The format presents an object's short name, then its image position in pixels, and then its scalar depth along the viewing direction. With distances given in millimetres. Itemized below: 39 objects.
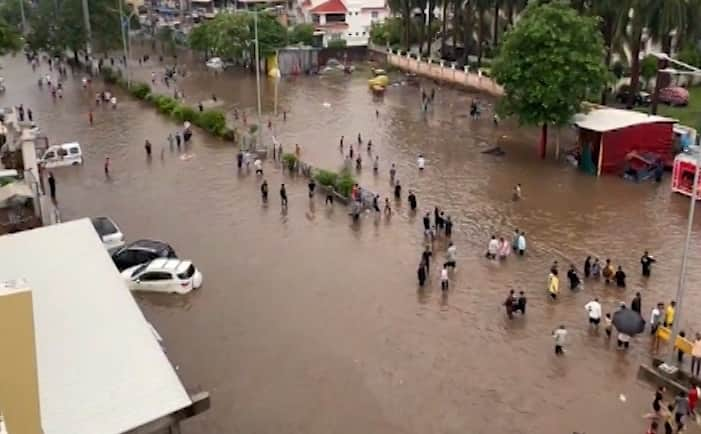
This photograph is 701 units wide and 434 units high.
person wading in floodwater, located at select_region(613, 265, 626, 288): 23109
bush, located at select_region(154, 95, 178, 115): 48906
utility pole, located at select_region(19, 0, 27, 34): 84212
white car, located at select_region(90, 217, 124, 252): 25797
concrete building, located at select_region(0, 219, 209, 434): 8781
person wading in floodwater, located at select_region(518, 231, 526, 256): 25734
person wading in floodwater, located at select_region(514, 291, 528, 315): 21266
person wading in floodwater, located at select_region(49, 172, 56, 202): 32906
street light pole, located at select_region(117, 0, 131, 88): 66000
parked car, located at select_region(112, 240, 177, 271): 24562
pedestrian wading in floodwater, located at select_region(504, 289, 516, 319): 21203
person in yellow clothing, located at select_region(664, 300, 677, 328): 20062
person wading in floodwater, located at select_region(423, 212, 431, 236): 26969
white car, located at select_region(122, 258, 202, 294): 23109
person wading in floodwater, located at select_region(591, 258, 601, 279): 23578
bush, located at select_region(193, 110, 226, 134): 43188
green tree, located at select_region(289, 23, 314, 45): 69375
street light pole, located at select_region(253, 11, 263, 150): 40494
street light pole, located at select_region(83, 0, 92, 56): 67125
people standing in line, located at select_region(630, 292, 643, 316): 20531
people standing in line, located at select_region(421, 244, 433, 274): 23797
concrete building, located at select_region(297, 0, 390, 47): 74000
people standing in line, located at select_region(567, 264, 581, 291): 22891
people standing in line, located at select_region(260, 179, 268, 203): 31891
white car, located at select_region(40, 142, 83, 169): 37750
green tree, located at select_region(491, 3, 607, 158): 35188
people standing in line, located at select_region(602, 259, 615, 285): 23281
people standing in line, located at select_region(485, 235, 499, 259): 25406
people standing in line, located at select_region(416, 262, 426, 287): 23391
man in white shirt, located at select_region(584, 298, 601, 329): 20391
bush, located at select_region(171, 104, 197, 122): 45938
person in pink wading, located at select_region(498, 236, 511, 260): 25422
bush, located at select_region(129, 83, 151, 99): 54094
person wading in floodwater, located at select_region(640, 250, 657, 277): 23848
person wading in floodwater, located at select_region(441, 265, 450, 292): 23047
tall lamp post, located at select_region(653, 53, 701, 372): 17344
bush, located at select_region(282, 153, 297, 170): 35781
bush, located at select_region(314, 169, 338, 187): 32281
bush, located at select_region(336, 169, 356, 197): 31250
